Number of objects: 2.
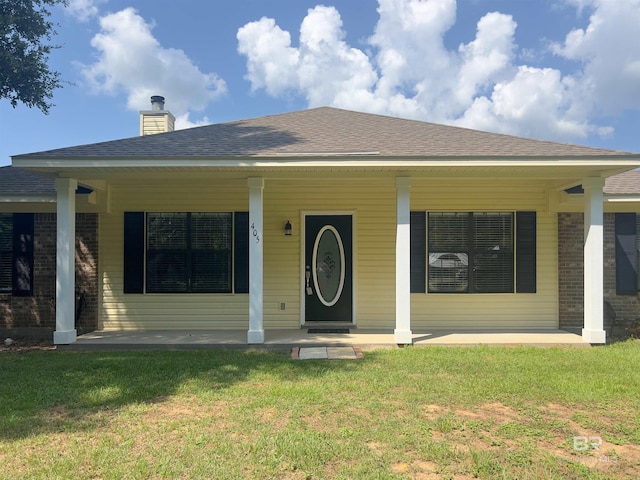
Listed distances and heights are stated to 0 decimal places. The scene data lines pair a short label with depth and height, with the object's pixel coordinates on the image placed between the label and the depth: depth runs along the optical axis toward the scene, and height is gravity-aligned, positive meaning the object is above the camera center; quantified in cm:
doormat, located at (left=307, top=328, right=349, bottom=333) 754 -149
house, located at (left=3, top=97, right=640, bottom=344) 792 -12
